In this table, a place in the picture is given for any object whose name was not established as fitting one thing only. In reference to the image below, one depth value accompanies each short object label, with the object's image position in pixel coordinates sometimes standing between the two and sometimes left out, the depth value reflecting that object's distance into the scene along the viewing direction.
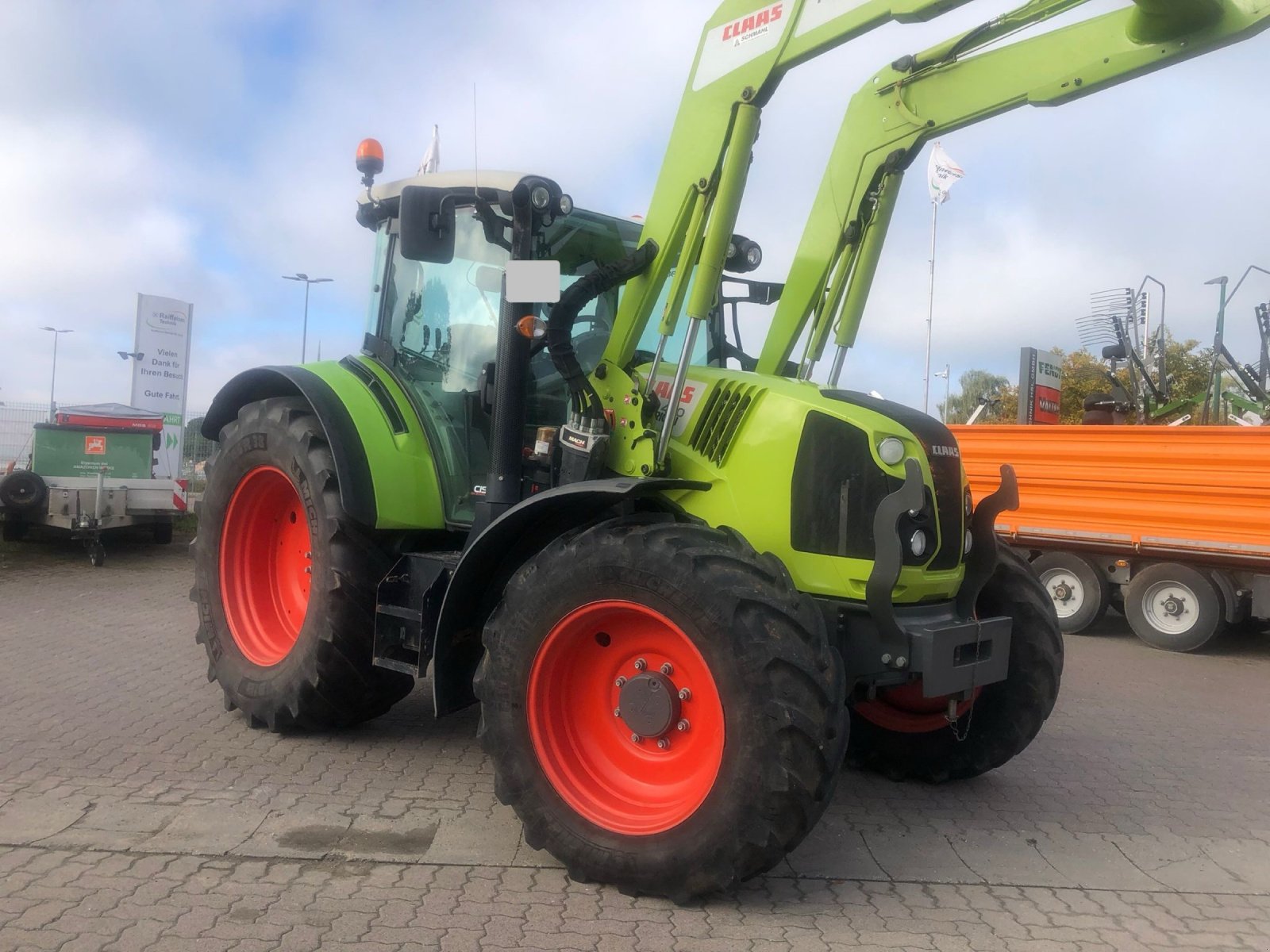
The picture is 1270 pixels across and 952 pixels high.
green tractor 3.53
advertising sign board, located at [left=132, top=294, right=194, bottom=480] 18.64
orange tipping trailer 9.18
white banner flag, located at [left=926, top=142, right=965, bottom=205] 18.56
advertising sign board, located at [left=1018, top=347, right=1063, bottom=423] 13.48
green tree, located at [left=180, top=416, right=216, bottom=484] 19.22
